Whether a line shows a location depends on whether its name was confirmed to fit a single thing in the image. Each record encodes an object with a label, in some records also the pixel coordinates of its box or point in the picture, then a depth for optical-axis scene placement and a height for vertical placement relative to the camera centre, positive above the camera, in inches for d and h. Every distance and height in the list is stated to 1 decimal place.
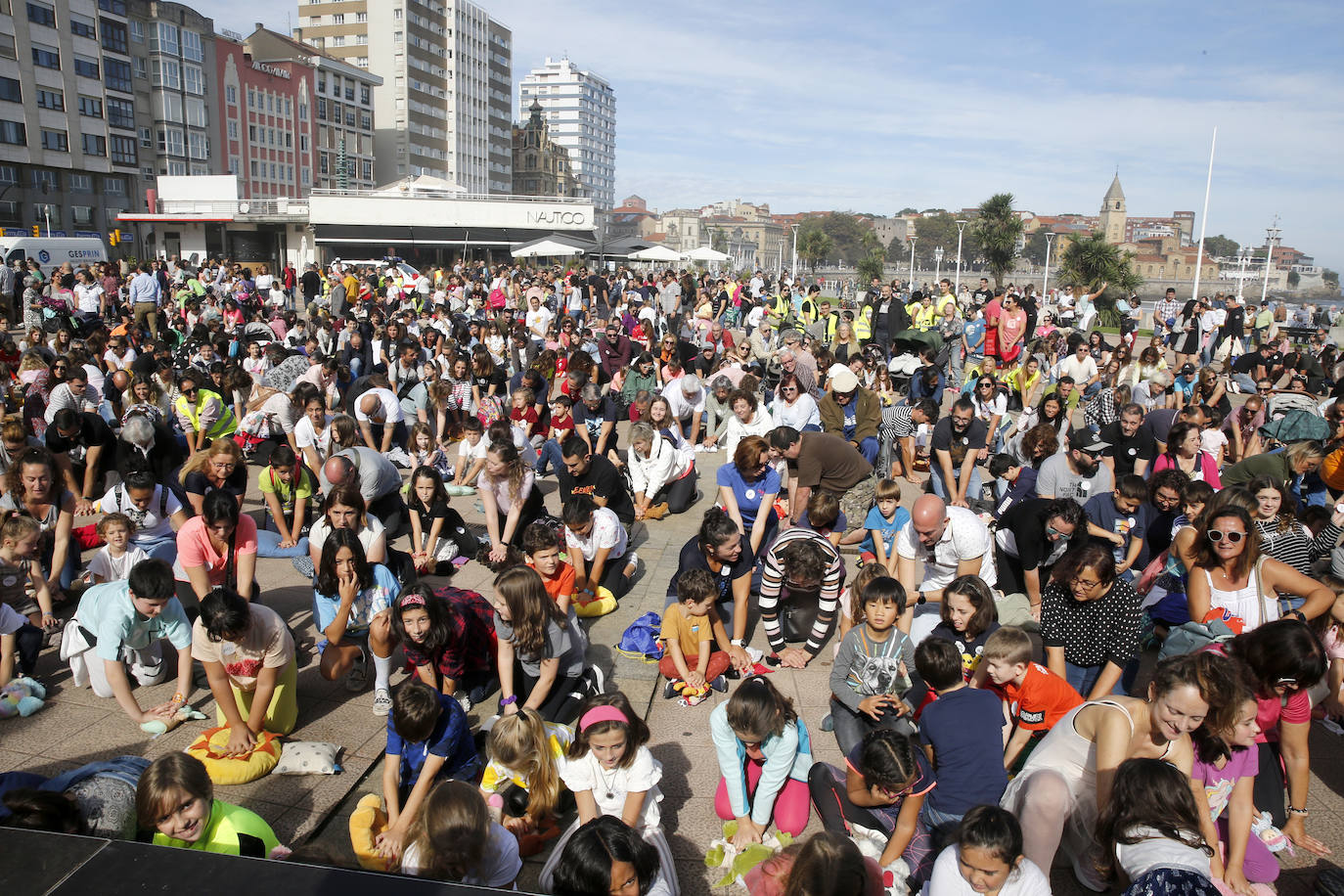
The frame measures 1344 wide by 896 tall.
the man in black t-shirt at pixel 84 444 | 262.7 -57.3
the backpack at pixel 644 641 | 225.1 -96.1
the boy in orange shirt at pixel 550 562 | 203.3 -68.9
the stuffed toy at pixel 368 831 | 141.9 -95.4
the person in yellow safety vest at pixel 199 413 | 339.0 -57.9
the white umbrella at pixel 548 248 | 1206.3 +43.4
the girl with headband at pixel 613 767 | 139.6 -82.1
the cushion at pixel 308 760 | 170.6 -98.4
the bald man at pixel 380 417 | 366.3 -62.9
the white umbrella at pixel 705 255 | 1221.6 +40.6
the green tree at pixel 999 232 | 1831.9 +128.3
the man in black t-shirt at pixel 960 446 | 316.8 -58.9
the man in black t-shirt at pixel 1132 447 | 316.2 -56.9
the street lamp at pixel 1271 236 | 1872.7 +141.4
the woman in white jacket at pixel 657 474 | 325.1 -76.9
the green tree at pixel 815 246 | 3380.9 +160.6
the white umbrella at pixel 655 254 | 1286.9 +41.4
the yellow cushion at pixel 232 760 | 167.2 -97.5
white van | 922.1 +17.3
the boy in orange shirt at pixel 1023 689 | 151.6 -73.6
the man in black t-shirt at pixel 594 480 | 269.0 -67.3
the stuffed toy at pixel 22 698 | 188.2 -97.2
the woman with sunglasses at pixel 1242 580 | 177.3 -59.8
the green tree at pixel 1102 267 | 1504.7 +47.9
